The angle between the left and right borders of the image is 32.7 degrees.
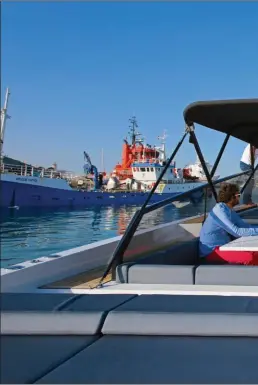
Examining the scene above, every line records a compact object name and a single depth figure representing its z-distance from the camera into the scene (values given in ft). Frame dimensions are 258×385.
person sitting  12.66
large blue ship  114.62
